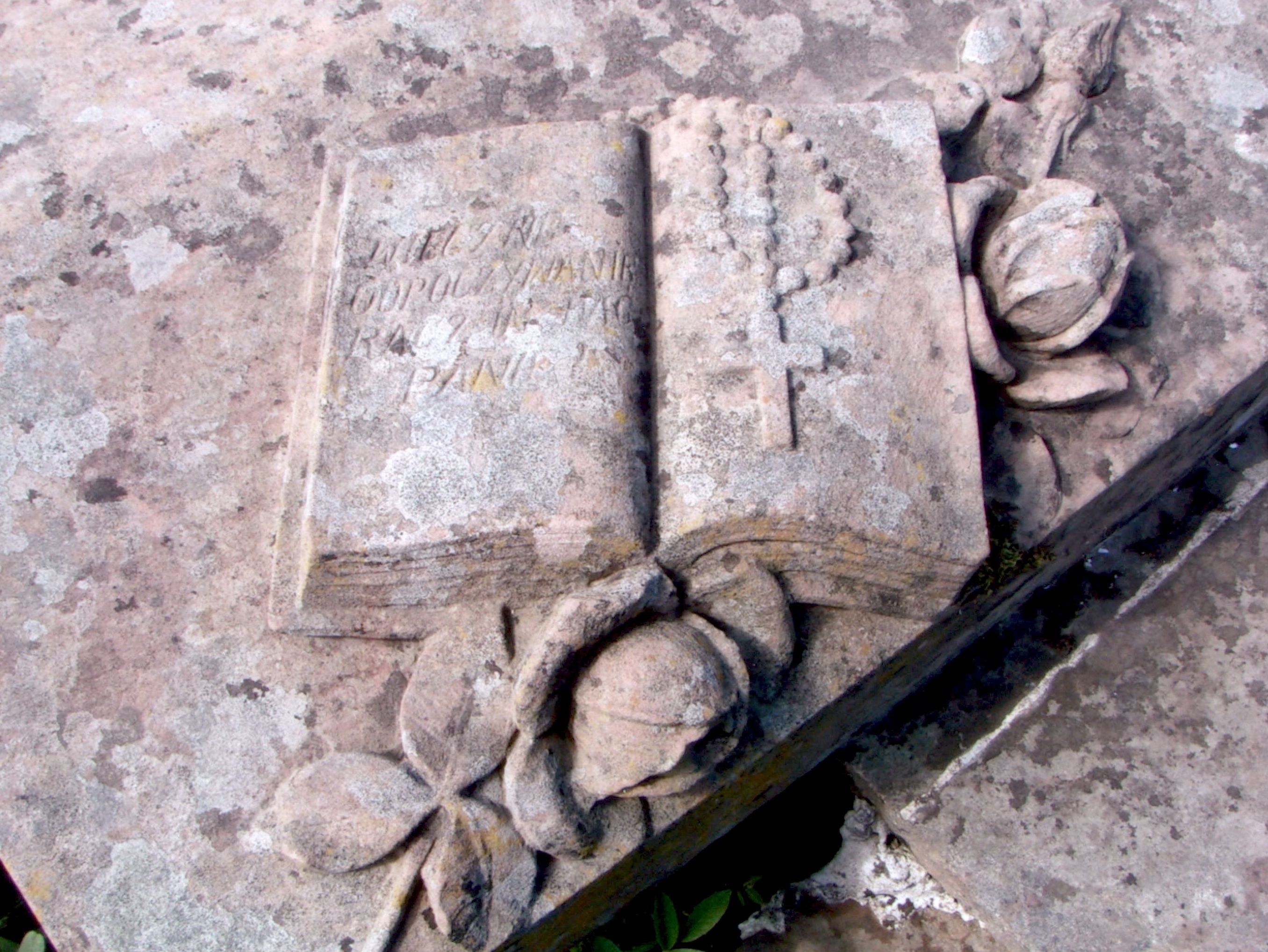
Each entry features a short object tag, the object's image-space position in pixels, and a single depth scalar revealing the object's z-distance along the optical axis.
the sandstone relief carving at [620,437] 0.79
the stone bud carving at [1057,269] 0.90
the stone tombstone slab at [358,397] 0.80
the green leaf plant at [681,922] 1.02
